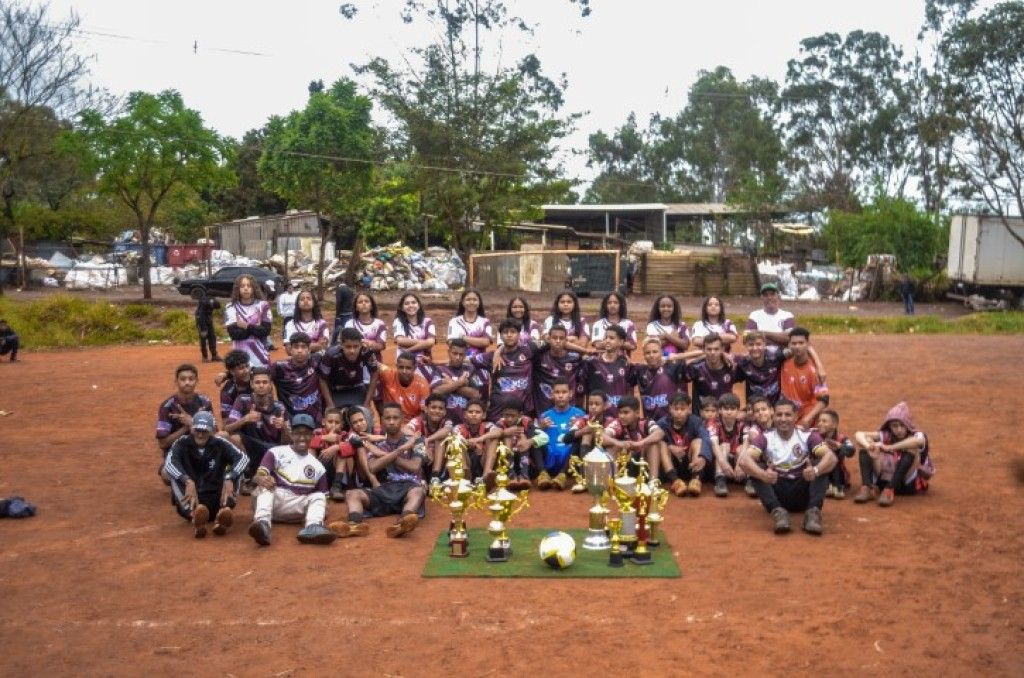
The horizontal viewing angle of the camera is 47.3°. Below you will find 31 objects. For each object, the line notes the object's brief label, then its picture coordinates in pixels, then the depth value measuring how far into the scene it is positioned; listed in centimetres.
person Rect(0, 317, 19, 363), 1989
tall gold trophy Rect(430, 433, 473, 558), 768
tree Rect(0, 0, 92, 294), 3291
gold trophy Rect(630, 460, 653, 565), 756
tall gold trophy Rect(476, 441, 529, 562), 750
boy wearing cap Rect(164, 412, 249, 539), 861
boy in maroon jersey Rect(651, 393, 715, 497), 973
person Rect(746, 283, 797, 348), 1081
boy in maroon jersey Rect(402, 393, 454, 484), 971
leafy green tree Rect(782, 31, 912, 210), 5088
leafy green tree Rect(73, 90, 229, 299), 2812
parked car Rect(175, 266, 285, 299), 3194
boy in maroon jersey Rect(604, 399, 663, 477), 973
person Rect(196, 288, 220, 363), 1820
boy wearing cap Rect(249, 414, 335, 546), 846
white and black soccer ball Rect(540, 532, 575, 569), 734
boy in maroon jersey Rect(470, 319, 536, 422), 1067
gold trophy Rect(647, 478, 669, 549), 765
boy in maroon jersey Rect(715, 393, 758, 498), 974
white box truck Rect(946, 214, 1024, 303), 3128
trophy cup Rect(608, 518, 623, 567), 748
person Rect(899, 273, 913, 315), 3059
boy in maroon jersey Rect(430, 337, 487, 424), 1037
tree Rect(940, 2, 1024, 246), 3534
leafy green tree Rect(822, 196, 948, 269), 3706
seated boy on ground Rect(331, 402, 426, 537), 888
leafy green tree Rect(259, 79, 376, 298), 3030
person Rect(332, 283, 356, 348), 1678
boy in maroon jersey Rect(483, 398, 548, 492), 991
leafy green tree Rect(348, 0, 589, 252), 3344
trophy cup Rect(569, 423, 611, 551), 760
